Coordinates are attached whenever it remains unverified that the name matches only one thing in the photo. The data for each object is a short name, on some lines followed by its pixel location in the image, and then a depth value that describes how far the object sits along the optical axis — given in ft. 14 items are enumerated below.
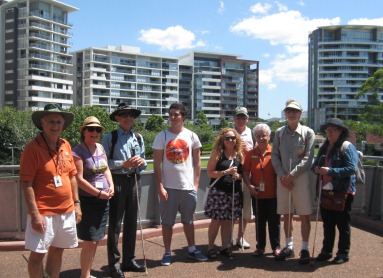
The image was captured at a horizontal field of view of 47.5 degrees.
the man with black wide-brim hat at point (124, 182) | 17.20
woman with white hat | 15.80
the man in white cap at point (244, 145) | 20.88
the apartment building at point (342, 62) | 418.51
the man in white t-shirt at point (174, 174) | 18.77
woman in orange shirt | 19.60
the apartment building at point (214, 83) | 463.01
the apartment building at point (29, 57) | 331.77
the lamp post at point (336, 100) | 389.35
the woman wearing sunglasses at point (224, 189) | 19.61
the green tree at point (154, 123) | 326.85
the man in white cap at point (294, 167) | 19.06
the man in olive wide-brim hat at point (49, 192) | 13.07
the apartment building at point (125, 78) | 404.36
